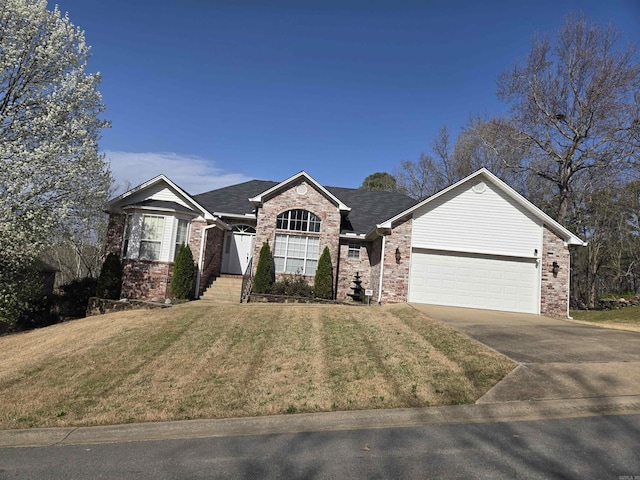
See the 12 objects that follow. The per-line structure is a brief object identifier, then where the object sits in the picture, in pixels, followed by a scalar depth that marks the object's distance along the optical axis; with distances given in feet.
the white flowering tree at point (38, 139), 44.88
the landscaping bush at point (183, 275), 49.93
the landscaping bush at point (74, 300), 53.21
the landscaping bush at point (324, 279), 55.98
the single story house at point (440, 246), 49.73
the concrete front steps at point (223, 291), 53.47
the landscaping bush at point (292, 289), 54.85
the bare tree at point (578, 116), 66.64
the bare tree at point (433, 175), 106.73
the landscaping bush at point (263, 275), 54.90
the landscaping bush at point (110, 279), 49.98
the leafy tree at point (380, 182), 144.03
